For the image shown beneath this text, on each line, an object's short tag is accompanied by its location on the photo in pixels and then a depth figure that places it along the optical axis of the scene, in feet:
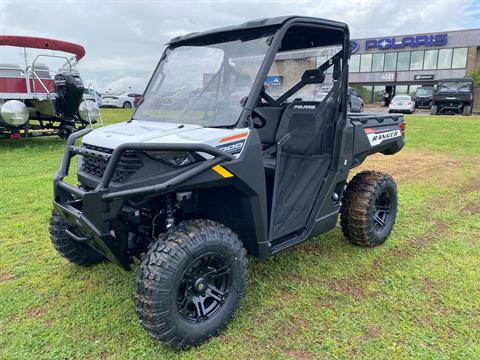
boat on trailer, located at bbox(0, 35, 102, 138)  29.43
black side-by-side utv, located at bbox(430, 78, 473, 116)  72.08
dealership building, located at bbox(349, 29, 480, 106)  118.01
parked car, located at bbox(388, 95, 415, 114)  82.51
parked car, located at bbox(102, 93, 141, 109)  90.94
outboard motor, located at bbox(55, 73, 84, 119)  30.73
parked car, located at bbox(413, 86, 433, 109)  93.25
